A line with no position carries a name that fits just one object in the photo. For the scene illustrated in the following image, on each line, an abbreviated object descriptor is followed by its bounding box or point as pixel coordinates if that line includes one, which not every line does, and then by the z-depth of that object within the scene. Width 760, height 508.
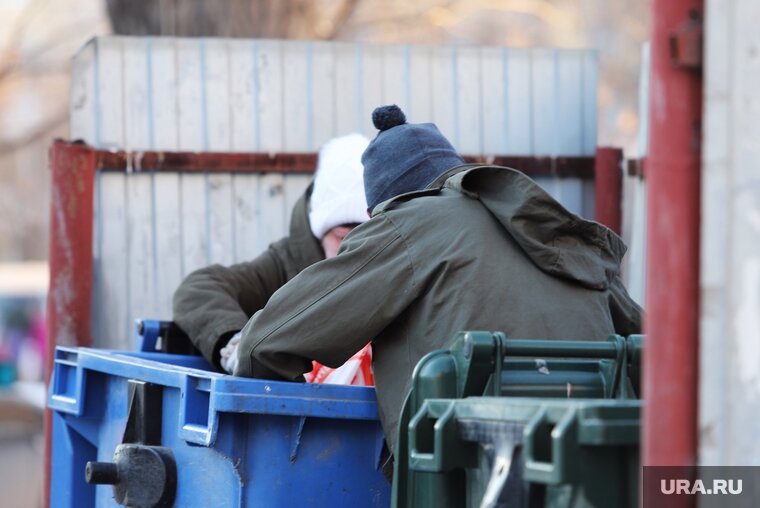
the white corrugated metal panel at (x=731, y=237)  3.64
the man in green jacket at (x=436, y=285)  6.12
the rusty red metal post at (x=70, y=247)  10.56
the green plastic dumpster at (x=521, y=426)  4.43
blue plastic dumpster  6.18
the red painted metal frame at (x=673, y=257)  3.77
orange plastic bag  7.38
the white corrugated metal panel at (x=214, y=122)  10.83
